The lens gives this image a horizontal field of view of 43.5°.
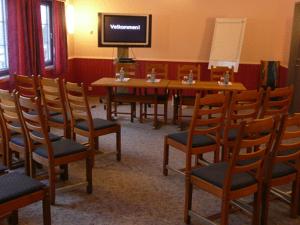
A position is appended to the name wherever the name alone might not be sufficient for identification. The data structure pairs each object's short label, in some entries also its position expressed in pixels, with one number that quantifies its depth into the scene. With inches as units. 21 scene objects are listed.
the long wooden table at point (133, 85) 214.7
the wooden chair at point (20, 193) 89.0
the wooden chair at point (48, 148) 116.0
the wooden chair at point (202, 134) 128.3
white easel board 287.6
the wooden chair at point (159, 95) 225.1
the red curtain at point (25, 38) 201.9
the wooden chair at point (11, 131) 124.5
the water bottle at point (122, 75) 228.5
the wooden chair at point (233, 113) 132.3
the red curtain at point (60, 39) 268.2
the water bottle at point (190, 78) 222.2
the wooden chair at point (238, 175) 95.4
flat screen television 280.5
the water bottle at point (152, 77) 227.3
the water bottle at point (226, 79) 219.6
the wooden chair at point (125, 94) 226.7
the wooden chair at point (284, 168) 105.2
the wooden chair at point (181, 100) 219.7
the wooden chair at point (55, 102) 153.4
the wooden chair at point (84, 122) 146.2
